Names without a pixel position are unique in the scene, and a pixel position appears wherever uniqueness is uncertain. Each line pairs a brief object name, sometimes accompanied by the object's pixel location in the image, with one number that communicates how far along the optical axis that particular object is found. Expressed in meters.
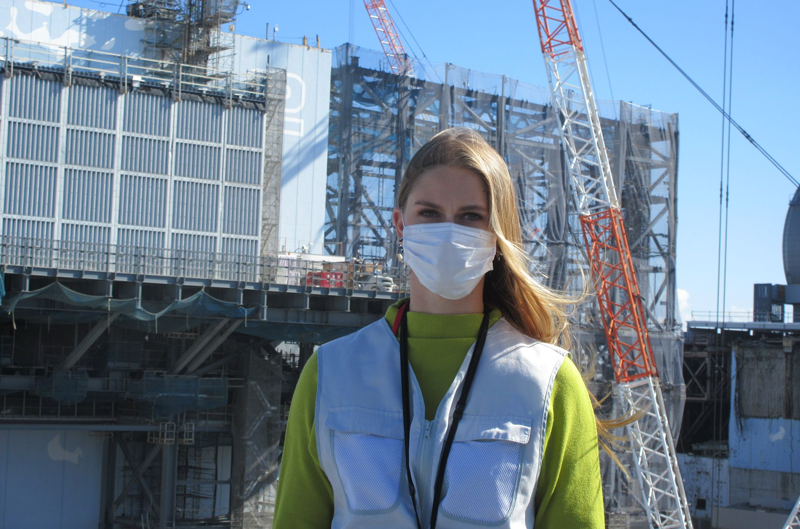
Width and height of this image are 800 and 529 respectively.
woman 3.73
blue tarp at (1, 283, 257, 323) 29.77
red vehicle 35.88
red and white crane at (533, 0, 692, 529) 49.38
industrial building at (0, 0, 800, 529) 34.16
